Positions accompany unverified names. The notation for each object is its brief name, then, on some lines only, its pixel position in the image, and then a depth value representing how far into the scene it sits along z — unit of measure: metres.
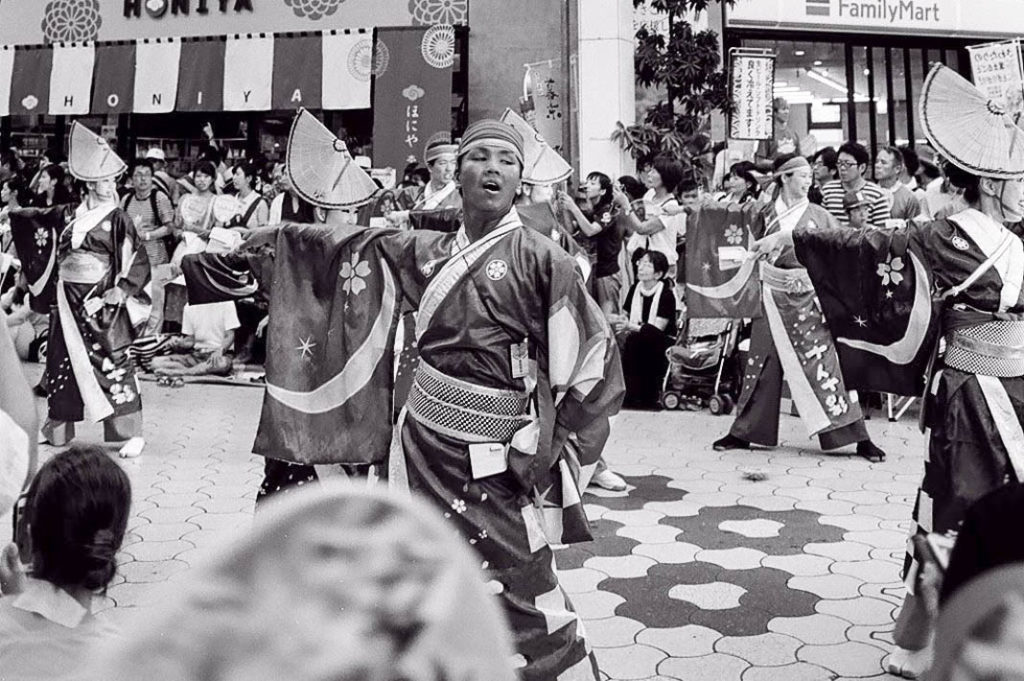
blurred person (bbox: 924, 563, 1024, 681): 0.80
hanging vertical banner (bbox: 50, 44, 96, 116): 12.17
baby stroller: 7.93
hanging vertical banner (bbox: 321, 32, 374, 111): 11.26
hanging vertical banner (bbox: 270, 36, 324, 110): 11.40
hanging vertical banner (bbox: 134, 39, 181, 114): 11.90
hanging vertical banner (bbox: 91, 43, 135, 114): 12.03
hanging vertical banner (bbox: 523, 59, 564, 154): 10.73
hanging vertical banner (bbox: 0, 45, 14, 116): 12.38
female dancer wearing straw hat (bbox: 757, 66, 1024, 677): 3.23
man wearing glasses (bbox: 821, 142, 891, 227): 7.03
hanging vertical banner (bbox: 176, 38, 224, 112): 11.75
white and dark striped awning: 11.37
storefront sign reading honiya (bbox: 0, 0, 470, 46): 11.43
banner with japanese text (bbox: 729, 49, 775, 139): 10.48
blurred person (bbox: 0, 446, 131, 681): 1.59
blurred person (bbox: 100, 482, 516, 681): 0.75
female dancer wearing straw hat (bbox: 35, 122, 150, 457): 6.18
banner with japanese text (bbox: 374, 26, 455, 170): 11.12
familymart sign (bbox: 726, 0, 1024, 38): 12.55
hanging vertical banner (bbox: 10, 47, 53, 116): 12.27
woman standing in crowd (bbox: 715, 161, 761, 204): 8.12
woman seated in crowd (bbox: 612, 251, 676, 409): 8.02
